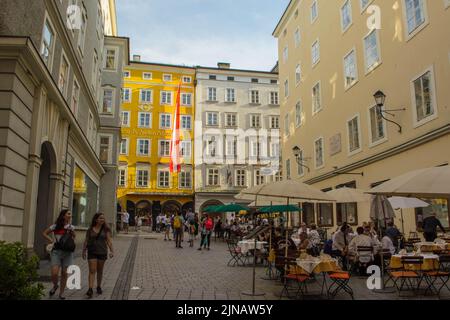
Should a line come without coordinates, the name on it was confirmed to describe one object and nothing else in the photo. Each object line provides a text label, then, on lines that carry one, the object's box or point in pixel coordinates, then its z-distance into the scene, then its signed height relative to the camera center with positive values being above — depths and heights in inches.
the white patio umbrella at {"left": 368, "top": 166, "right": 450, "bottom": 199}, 318.7 +35.4
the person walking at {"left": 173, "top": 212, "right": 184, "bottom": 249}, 866.1 +0.6
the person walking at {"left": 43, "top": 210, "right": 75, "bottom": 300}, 321.7 -15.2
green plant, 186.1 -22.4
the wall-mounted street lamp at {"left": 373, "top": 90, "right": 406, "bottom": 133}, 636.7 +194.4
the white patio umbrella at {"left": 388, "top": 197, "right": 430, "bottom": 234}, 551.8 +35.6
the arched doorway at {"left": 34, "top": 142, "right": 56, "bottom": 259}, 550.6 +37.7
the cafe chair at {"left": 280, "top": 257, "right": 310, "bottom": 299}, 337.1 -36.6
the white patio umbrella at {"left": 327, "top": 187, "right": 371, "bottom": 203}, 564.8 +45.6
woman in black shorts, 330.6 -14.0
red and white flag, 1563.7 +314.1
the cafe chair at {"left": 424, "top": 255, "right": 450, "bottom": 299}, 354.3 -42.9
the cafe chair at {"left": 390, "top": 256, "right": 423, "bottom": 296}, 352.2 -36.0
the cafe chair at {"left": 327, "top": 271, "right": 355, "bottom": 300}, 324.2 -42.9
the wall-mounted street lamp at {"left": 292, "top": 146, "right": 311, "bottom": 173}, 1145.4 +188.7
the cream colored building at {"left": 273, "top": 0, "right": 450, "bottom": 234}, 606.9 +254.1
